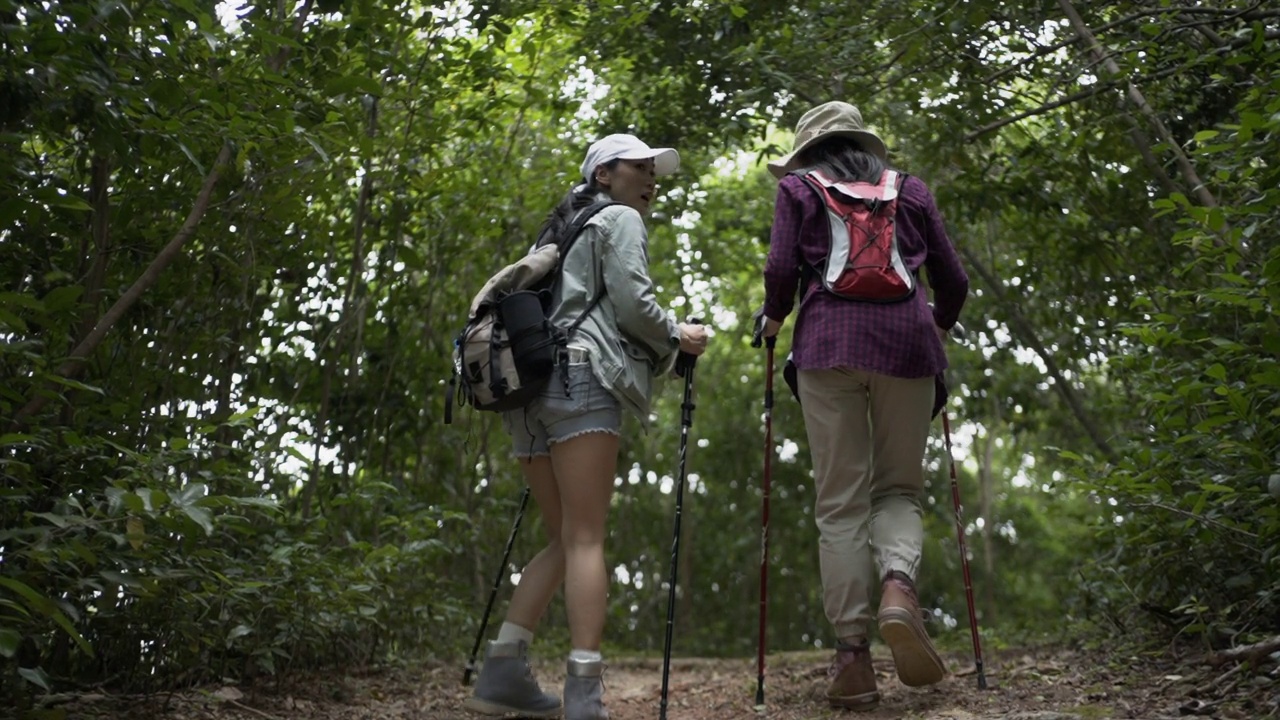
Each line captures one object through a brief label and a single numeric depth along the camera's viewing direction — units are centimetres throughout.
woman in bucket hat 447
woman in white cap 421
